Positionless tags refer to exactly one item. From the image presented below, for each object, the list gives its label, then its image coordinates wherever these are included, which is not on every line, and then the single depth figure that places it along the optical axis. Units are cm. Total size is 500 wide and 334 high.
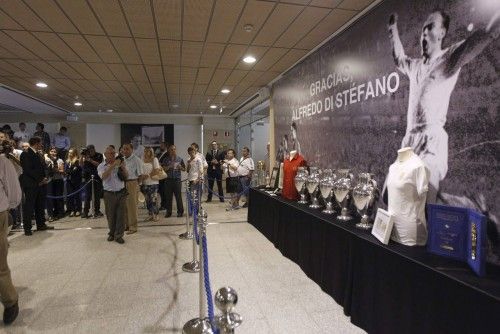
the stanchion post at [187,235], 472
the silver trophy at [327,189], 332
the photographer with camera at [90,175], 645
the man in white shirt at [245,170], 759
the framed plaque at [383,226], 212
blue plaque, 160
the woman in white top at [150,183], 588
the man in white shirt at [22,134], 885
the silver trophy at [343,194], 302
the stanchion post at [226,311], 106
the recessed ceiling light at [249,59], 494
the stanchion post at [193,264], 342
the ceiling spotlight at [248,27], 372
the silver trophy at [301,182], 393
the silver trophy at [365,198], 263
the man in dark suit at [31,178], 490
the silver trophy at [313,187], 364
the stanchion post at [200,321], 208
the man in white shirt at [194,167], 615
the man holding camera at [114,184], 432
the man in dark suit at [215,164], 907
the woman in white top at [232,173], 765
